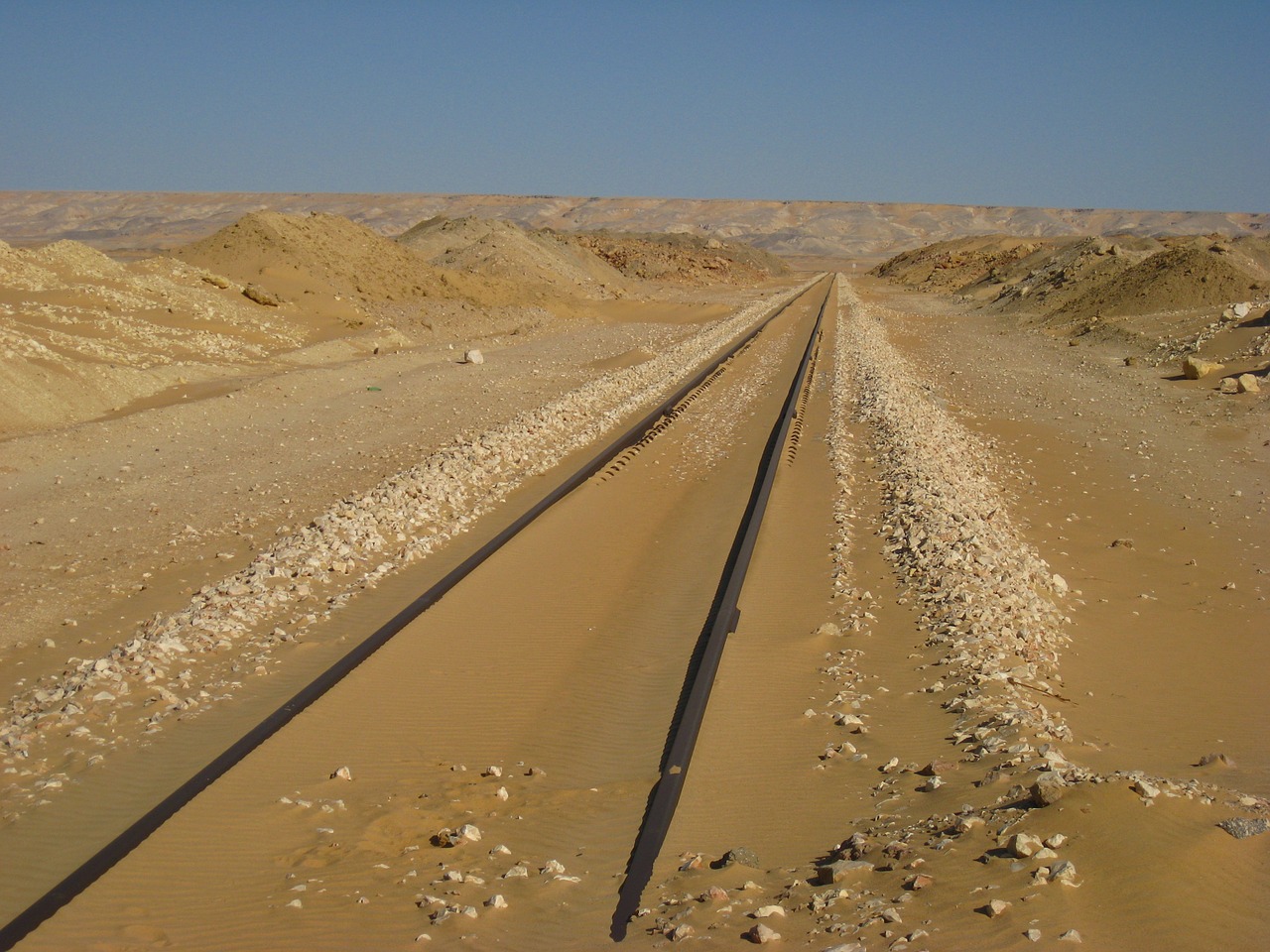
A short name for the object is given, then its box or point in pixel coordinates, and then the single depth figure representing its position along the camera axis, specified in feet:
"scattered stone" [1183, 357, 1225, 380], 80.02
